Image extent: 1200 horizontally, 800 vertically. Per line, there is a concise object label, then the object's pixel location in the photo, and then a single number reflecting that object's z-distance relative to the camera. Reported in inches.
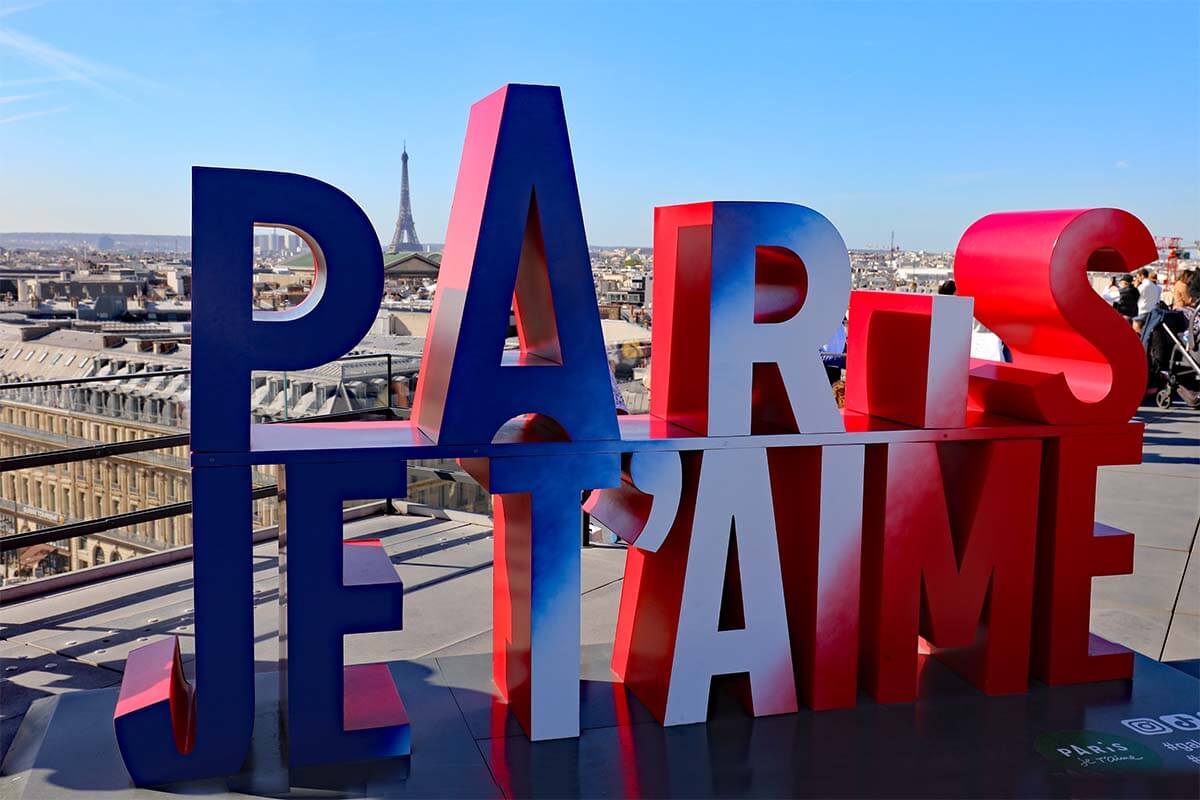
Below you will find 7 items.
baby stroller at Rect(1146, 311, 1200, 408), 502.0
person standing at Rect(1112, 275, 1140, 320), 504.1
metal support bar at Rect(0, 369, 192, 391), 210.2
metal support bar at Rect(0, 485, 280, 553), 211.6
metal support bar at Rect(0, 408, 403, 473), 211.6
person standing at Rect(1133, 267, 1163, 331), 486.9
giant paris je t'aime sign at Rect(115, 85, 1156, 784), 133.3
